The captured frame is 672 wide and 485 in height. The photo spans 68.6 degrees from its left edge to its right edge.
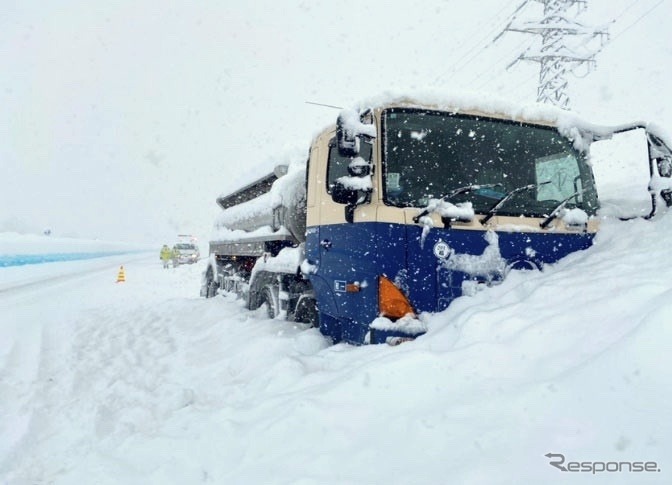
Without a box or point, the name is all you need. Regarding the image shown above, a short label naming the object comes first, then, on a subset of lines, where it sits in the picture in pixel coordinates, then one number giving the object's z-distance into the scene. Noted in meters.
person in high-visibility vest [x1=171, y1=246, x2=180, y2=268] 30.92
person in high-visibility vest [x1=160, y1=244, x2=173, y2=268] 30.66
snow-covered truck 3.89
